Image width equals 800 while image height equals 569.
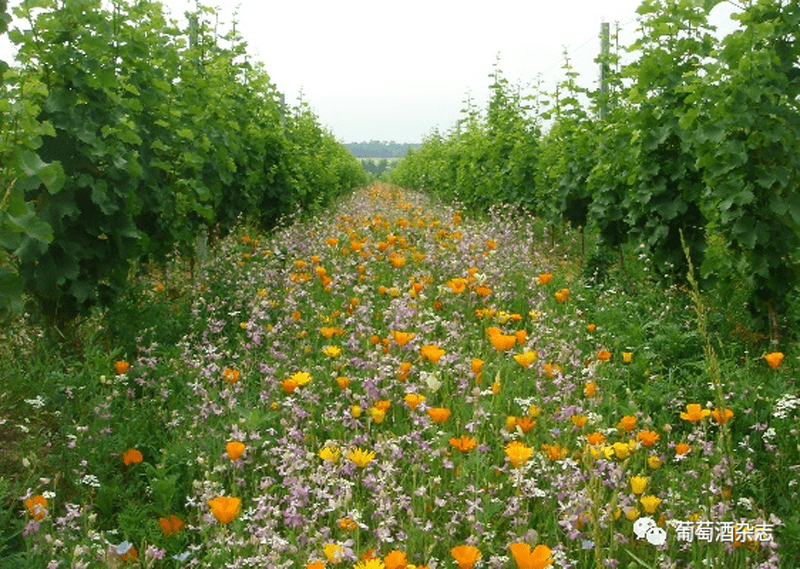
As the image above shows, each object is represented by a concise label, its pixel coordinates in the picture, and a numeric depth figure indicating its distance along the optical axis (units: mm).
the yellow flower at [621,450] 2535
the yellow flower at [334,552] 1916
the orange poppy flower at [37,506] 2193
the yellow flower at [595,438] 2524
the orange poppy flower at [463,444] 2490
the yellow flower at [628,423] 2658
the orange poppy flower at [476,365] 2978
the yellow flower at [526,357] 2990
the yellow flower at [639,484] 2375
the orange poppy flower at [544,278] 4574
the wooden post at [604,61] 8614
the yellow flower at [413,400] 2715
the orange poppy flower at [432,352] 2902
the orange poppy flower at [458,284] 4145
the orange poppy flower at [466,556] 1758
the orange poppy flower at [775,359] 3158
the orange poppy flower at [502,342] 3010
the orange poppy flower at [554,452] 2633
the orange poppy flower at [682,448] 2648
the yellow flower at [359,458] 2373
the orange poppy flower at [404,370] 3121
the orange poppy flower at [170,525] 2451
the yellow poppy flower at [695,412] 2627
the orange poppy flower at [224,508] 1924
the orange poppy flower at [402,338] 3164
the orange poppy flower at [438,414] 2535
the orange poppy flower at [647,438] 2576
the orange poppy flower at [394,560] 1683
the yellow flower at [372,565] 1781
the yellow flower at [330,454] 2420
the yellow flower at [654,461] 2599
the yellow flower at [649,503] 2293
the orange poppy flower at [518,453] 2326
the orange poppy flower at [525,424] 2648
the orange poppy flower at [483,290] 4441
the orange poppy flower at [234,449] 2381
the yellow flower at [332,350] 3239
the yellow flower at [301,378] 2900
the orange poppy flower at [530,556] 1673
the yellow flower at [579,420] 2791
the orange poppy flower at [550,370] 3267
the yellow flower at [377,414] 2666
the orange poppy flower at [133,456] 2758
